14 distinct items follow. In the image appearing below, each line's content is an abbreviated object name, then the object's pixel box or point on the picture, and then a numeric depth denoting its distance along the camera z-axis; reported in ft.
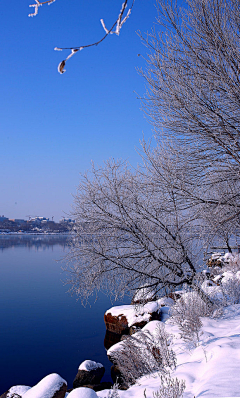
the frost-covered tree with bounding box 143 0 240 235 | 18.76
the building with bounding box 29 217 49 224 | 463.75
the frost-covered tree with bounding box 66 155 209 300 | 25.26
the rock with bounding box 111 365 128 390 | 20.67
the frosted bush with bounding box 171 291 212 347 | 19.34
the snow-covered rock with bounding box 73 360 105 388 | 23.75
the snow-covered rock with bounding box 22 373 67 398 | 16.15
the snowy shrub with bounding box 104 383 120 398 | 12.62
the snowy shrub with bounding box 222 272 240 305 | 28.25
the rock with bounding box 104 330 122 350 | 33.42
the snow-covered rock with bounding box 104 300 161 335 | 30.01
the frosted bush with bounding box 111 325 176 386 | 16.75
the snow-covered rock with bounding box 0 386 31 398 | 18.41
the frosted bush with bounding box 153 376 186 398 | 9.78
